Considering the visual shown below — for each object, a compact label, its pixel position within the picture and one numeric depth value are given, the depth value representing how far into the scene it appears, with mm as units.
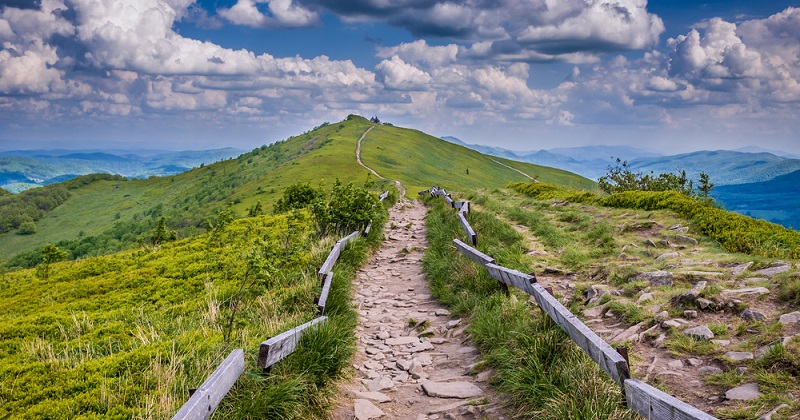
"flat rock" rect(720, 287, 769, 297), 6748
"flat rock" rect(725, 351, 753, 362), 5179
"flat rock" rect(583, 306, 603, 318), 7459
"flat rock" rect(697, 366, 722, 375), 5150
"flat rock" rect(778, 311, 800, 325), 5713
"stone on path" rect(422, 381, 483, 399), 6027
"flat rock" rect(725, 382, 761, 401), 4520
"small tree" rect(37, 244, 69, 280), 20747
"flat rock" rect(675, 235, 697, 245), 11023
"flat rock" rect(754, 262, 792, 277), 7562
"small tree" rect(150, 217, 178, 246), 26555
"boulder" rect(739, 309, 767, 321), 6046
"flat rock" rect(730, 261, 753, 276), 7984
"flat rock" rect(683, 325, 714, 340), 5880
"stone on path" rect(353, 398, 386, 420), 5605
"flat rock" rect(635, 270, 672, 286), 7973
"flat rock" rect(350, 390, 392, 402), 6078
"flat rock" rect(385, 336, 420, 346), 7906
